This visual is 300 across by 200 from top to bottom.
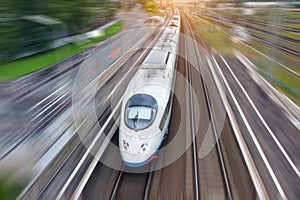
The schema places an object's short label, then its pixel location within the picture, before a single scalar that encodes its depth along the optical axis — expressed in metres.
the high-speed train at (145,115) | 6.57
